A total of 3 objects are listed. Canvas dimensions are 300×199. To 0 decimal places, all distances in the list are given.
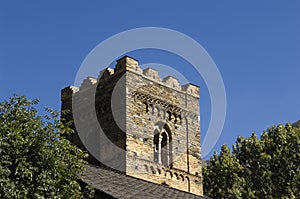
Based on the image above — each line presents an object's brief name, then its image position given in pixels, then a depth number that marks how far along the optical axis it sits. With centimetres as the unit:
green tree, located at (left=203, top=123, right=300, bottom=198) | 3594
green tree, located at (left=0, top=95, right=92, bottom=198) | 1139
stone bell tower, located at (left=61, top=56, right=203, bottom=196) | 2617
